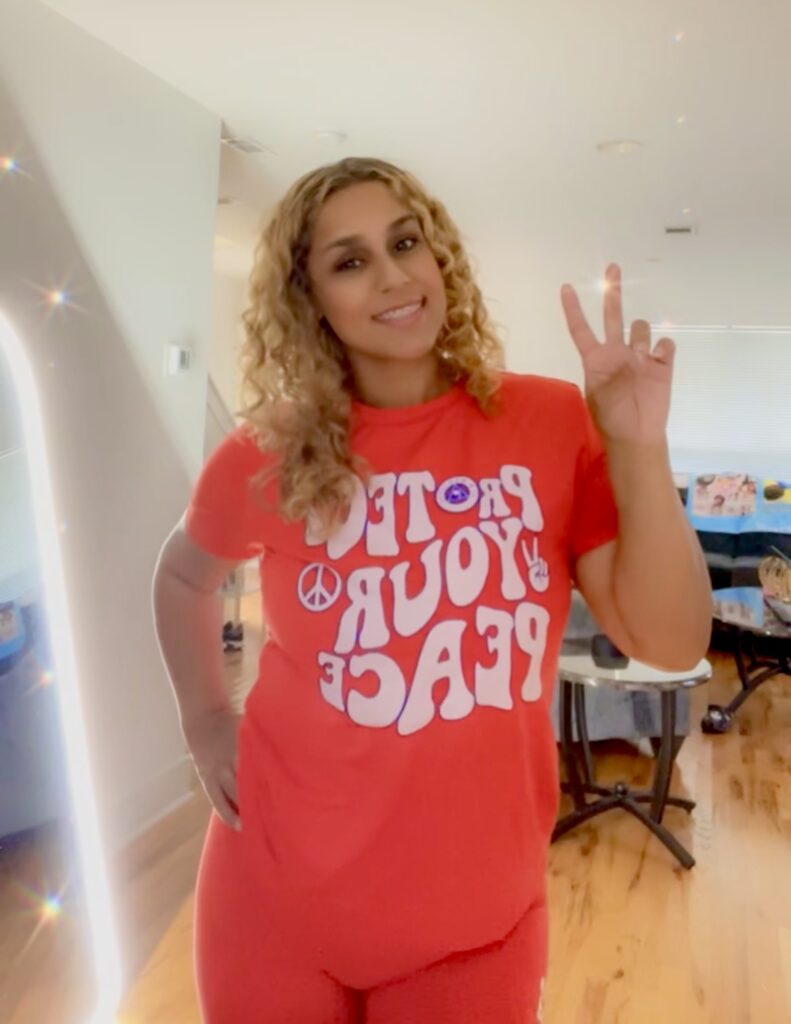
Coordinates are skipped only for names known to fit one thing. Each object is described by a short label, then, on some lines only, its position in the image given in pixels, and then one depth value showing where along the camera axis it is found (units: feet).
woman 2.35
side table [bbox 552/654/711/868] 7.52
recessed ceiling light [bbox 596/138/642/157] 8.36
